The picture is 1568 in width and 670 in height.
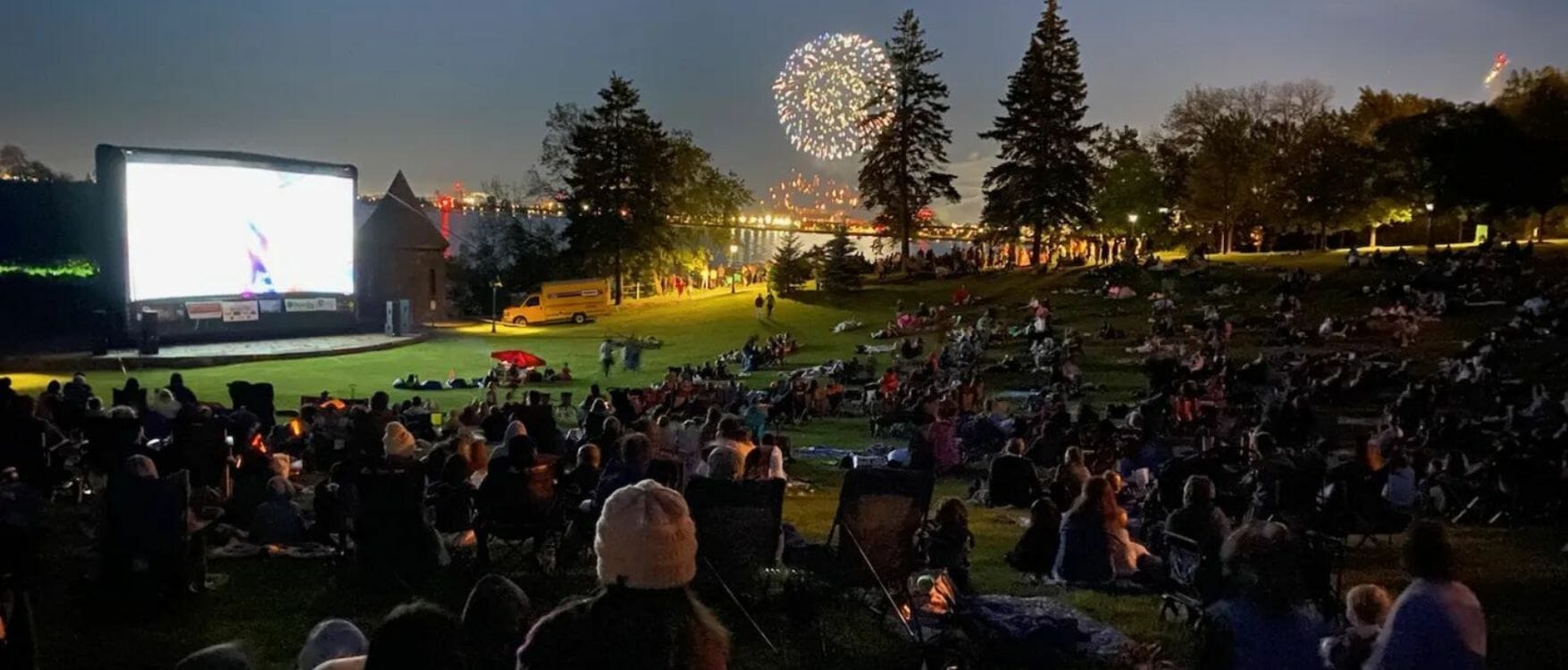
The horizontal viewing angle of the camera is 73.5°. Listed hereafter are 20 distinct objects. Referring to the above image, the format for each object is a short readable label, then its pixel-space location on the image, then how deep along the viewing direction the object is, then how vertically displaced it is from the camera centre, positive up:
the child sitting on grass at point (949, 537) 6.74 -1.52
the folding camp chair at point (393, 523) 6.88 -1.53
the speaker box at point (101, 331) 30.94 -1.28
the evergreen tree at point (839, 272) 48.25 +1.27
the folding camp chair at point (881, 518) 6.16 -1.28
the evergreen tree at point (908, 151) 57.91 +8.26
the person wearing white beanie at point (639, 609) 2.77 -0.85
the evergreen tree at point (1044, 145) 52.59 +8.05
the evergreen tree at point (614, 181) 58.88 +6.55
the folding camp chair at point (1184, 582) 6.16 -1.75
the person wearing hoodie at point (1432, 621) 4.10 -1.23
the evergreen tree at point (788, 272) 48.47 +1.25
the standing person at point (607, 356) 29.81 -1.71
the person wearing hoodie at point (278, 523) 8.40 -1.86
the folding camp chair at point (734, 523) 5.97 -1.30
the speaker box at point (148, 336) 30.98 -1.37
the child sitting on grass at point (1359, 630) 4.57 -1.46
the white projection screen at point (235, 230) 33.75 +2.08
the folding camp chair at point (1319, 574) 5.33 -1.41
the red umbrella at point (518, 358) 28.38 -1.73
